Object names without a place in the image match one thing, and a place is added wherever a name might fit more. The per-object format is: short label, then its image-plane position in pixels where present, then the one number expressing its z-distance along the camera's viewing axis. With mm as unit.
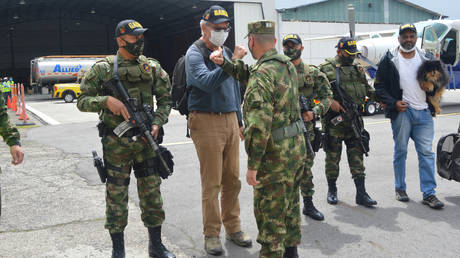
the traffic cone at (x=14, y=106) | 20320
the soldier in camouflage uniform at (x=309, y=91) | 4184
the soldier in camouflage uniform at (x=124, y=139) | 3365
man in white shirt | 4750
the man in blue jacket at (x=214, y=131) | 3436
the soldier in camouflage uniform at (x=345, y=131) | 4824
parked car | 27156
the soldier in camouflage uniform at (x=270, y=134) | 2771
